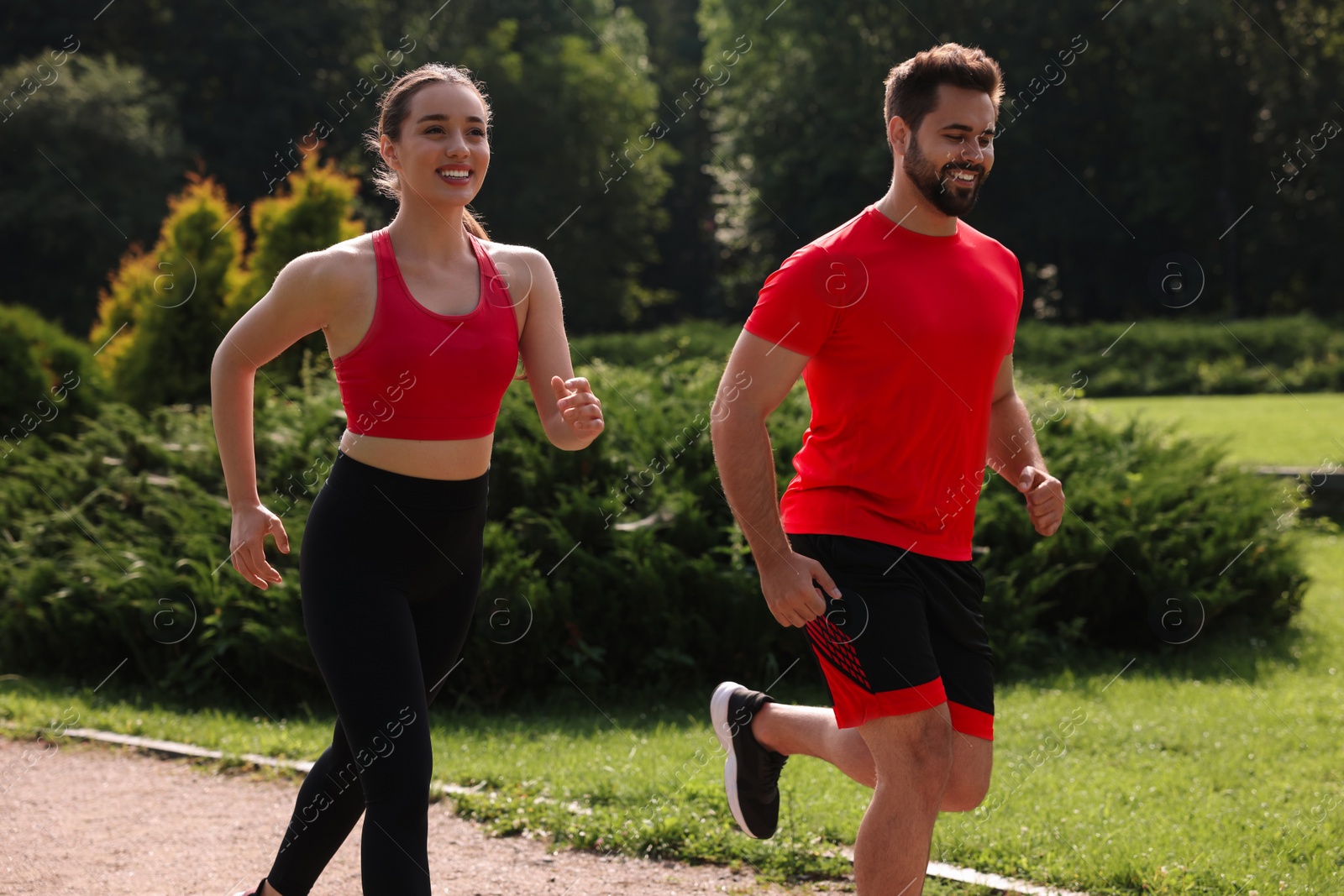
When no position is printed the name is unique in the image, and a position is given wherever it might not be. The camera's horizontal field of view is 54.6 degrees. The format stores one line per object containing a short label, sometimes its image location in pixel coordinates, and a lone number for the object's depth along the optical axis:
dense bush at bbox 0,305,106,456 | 10.58
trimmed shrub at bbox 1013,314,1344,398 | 23.00
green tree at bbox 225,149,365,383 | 10.47
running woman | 2.96
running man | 3.02
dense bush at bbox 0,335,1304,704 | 6.58
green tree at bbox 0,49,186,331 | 33.12
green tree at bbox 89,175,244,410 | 10.55
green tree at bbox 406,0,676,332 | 43.72
